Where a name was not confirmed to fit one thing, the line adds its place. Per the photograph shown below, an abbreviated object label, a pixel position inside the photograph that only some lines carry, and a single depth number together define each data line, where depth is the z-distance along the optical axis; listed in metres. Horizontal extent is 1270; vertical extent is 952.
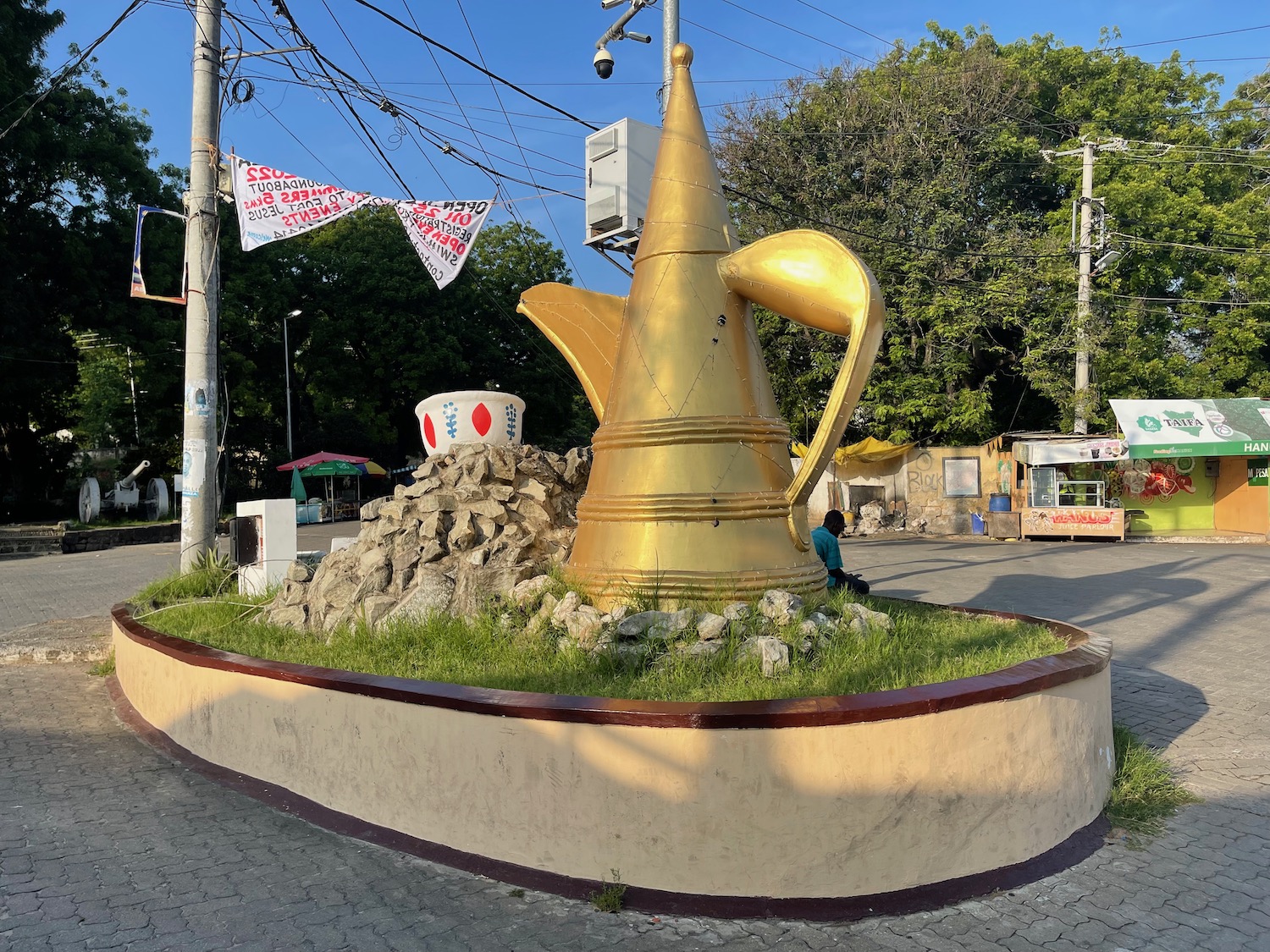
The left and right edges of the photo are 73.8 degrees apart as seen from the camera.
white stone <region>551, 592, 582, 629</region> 4.48
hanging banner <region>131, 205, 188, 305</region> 7.96
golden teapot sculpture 4.51
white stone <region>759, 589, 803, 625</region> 4.30
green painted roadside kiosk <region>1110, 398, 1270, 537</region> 16.88
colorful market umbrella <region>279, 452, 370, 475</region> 24.50
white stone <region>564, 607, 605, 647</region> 4.27
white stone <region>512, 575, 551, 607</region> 4.86
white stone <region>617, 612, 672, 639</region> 4.20
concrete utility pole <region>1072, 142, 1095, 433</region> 17.48
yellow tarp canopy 19.56
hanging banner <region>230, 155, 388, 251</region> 7.49
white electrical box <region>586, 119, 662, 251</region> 8.72
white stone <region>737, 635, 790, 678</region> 3.88
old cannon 23.00
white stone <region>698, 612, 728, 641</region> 4.19
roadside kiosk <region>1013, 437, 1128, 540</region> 17.02
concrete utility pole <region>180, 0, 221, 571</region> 7.79
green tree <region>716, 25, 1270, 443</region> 18.62
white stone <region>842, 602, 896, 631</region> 4.53
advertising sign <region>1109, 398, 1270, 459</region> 16.83
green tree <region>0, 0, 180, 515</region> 18.16
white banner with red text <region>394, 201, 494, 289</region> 8.15
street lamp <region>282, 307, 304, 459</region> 25.86
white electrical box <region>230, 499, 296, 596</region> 7.12
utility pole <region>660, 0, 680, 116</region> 8.26
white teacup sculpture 6.80
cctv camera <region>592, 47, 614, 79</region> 9.32
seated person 6.75
